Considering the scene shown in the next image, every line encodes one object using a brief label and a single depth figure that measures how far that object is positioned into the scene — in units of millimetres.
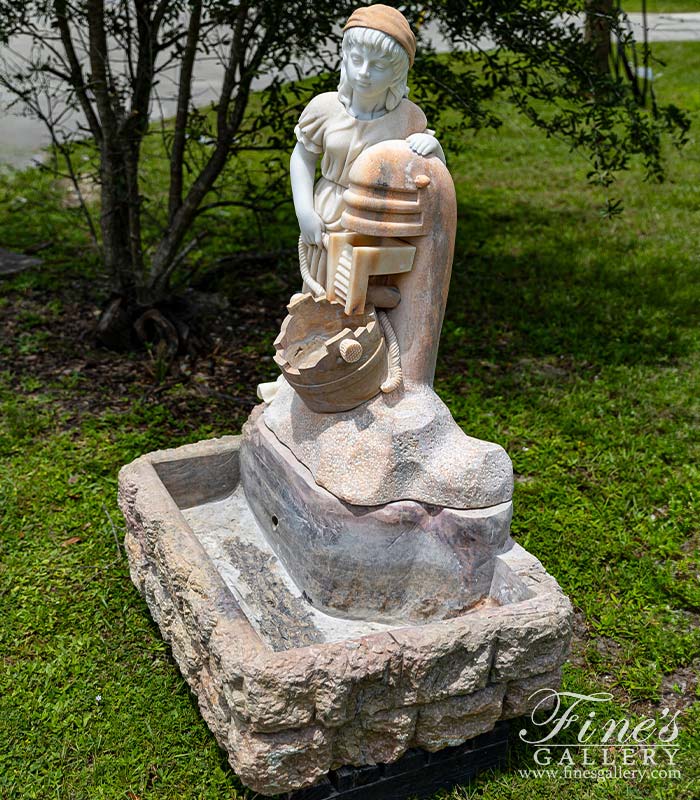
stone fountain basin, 2592
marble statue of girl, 2785
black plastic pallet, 2807
